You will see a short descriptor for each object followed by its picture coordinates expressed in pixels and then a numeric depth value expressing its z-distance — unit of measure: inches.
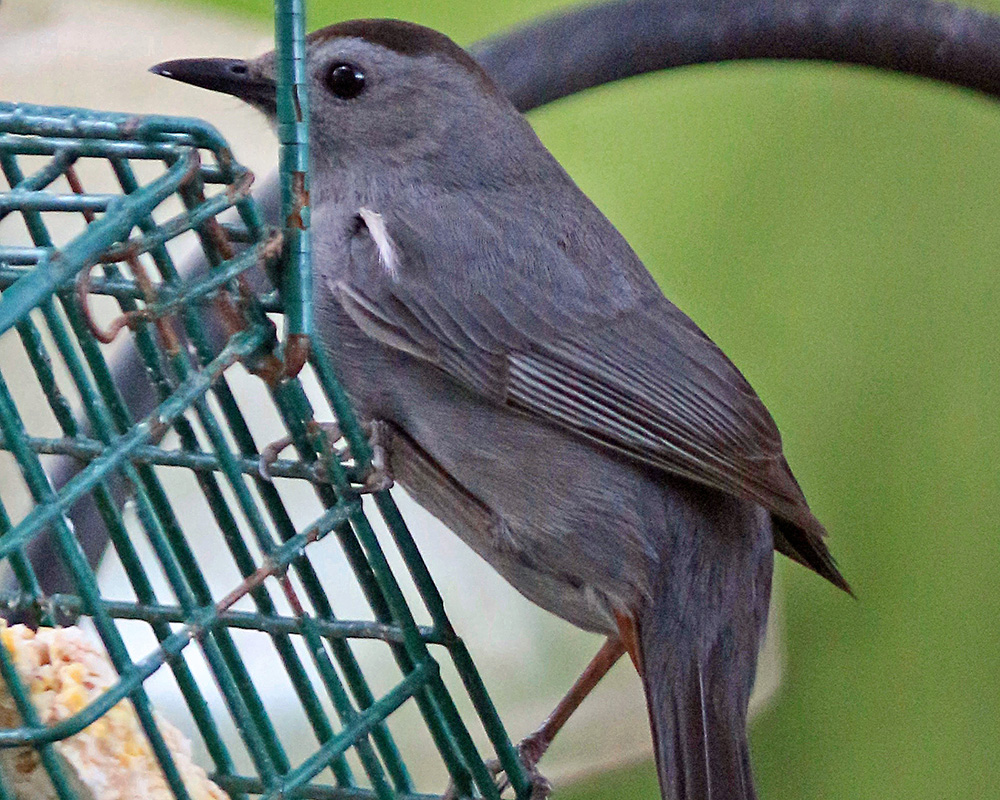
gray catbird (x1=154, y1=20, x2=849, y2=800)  174.9
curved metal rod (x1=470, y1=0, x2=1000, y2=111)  178.4
